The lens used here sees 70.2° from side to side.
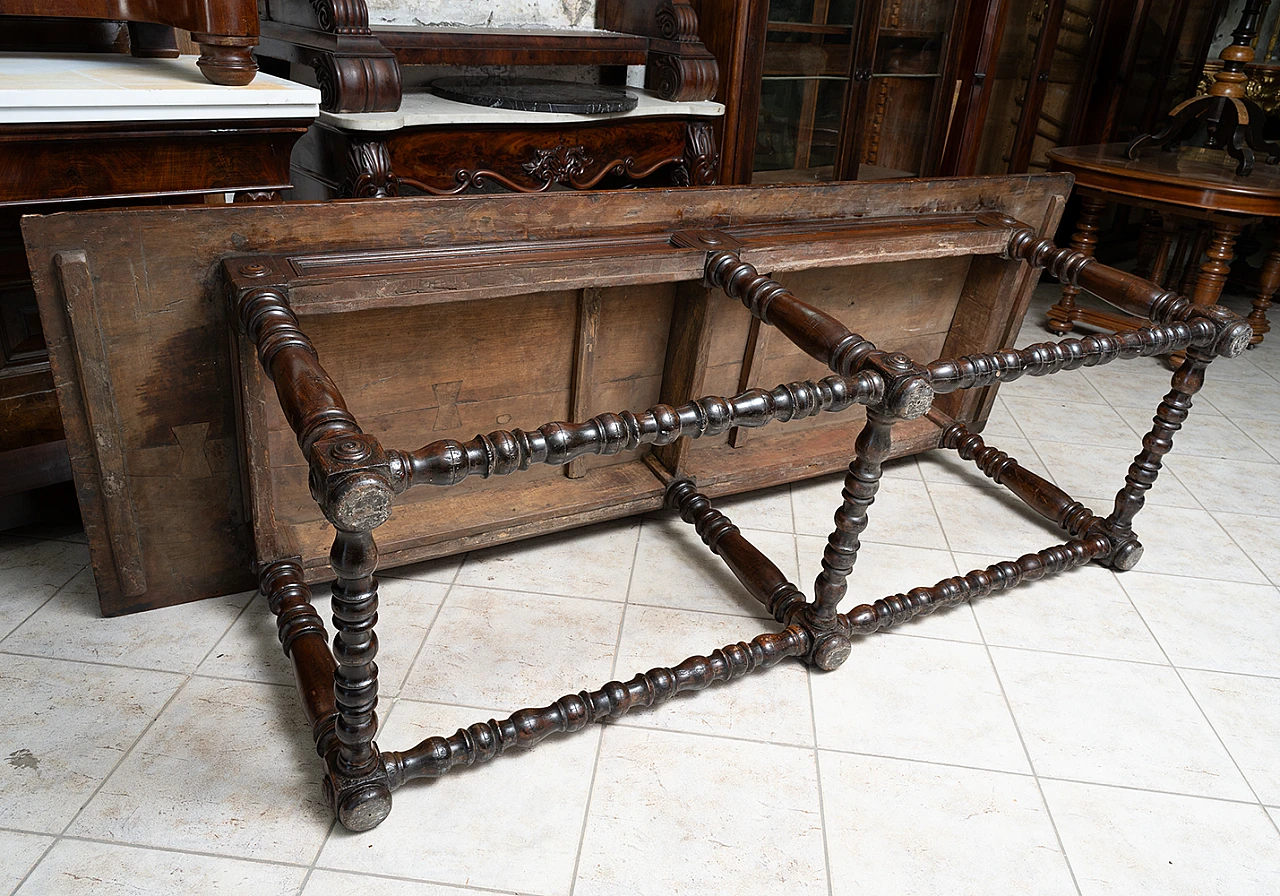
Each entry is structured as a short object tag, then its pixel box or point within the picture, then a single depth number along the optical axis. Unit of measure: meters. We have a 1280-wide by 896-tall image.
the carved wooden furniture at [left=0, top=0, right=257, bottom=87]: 1.84
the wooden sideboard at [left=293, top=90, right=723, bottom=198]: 2.51
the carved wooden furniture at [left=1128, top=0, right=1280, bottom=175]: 4.12
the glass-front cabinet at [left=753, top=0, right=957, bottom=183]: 3.60
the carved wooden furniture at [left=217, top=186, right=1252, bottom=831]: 1.41
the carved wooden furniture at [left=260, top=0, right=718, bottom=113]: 2.41
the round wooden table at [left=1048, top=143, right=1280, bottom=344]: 3.70
